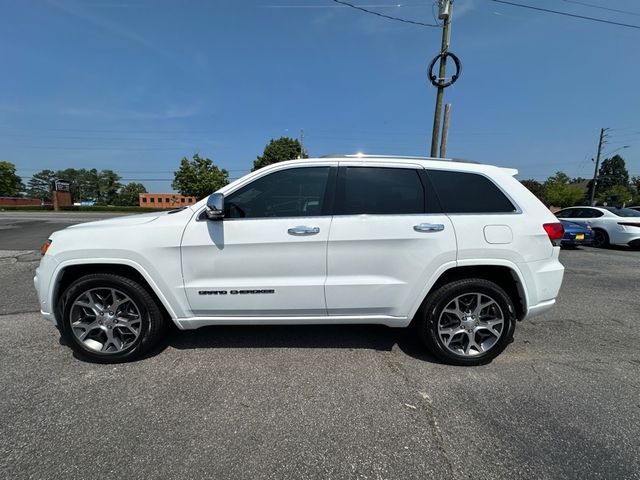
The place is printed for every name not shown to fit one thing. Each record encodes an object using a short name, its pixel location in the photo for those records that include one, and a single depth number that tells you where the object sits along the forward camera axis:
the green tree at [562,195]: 56.12
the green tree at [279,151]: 48.53
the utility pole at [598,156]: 32.28
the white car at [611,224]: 9.85
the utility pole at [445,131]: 8.69
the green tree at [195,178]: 55.22
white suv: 2.72
